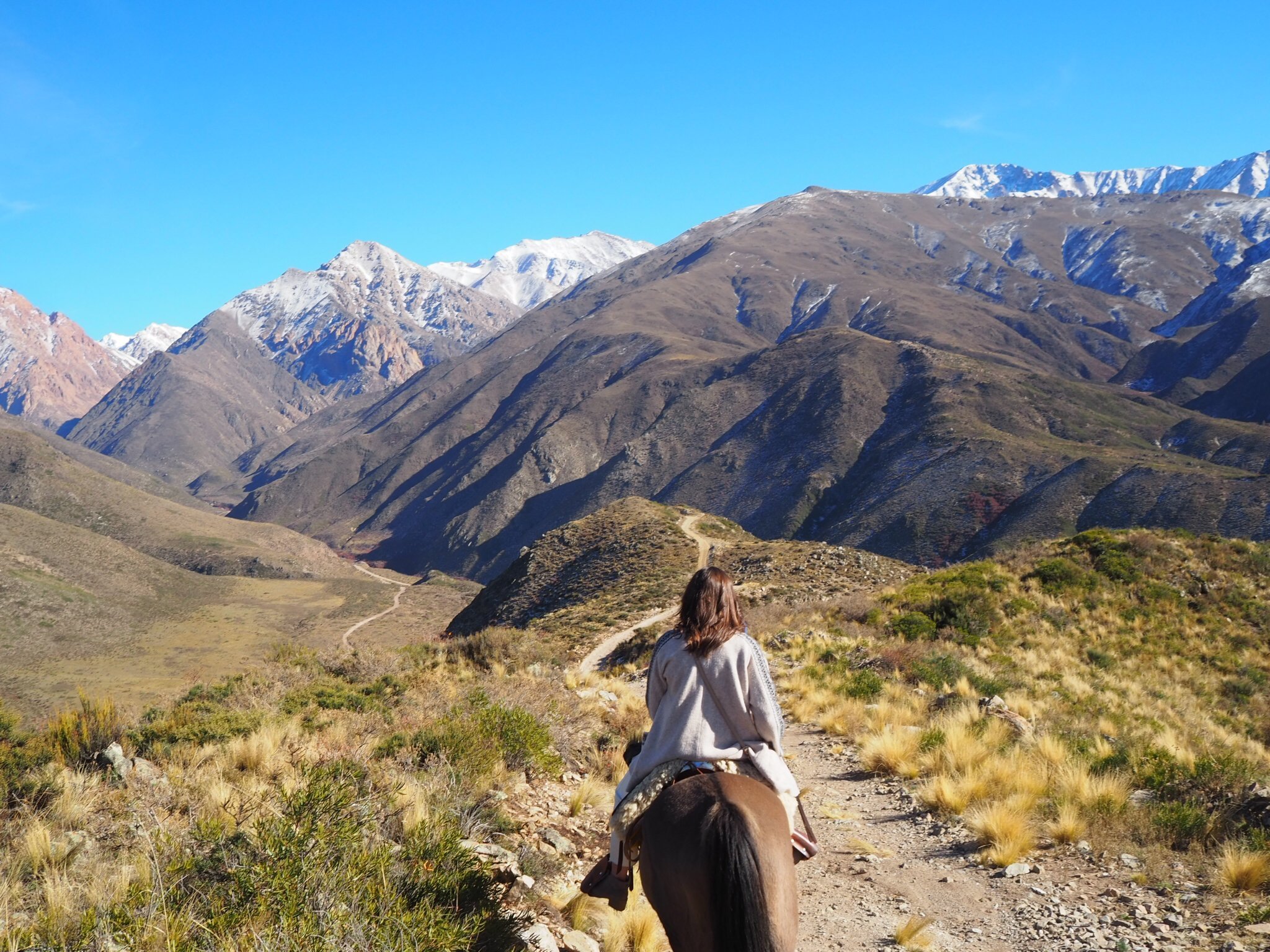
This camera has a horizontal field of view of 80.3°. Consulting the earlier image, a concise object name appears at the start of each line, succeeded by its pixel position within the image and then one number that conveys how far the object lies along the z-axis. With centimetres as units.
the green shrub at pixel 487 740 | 775
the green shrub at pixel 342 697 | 1127
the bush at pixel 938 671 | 1428
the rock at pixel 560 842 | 689
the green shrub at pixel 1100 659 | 1788
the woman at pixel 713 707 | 444
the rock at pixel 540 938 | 483
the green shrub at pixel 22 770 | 688
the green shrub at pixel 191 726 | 880
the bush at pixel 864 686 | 1346
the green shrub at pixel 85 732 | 838
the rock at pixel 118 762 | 742
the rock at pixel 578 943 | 513
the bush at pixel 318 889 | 398
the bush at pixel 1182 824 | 677
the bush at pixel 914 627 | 1897
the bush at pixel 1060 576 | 2191
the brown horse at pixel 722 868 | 346
